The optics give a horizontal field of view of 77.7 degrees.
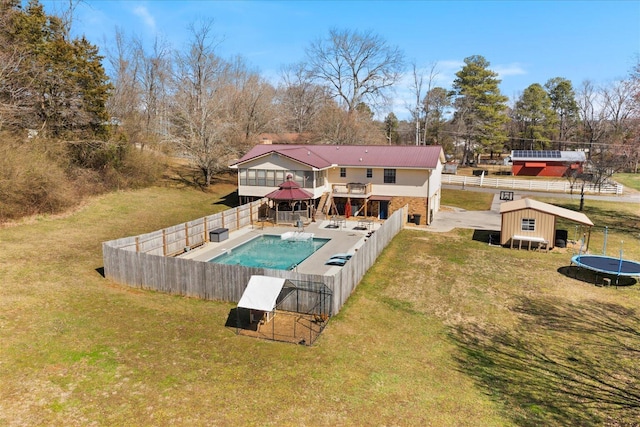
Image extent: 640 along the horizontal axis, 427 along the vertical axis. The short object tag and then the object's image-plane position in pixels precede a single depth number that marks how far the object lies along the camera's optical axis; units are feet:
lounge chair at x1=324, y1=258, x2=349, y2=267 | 65.56
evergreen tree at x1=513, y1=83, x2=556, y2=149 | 221.66
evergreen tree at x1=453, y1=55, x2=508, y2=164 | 196.54
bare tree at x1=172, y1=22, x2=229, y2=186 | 124.98
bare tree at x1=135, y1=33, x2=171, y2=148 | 180.53
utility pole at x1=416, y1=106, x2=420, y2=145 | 192.65
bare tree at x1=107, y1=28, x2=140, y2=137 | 128.57
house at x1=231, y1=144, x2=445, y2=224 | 100.73
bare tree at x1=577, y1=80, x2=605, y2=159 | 210.04
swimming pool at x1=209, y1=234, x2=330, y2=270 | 69.62
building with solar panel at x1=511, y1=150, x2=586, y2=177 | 174.70
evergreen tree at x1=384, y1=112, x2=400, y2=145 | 254.96
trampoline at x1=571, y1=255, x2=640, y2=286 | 60.49
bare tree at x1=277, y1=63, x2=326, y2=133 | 199.30
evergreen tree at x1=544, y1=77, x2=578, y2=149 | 234.99
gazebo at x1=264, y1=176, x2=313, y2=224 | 95.30
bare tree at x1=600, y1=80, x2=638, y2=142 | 188.08
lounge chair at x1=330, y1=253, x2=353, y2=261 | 66.65
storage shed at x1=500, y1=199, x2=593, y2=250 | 76.95
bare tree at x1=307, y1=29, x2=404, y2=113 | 191.72
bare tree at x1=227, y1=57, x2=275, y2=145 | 151.33
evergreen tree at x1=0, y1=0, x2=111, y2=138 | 85.76
